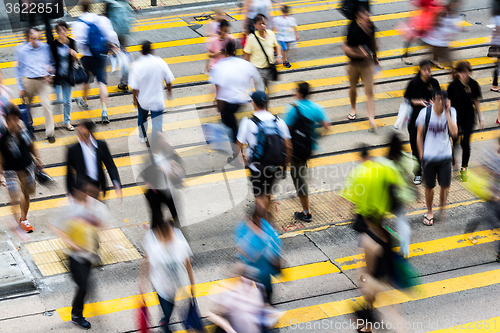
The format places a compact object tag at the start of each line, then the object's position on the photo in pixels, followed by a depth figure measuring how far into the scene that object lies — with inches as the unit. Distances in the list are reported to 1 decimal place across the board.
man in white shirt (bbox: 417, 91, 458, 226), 583.5
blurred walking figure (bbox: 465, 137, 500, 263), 542.0
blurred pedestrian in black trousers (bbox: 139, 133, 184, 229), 536.7
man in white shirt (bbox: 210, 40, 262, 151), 678.5
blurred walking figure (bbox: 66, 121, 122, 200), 537.6
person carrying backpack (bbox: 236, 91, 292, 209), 567.5
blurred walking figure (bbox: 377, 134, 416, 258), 485.7
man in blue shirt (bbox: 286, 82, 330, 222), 587.5
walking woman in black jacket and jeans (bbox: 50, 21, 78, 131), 788.0
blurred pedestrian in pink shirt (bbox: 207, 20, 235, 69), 813.2
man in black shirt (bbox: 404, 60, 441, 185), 657.6
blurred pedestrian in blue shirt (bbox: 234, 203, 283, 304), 426.3
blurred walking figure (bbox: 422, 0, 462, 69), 828.0
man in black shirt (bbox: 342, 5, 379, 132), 768.3
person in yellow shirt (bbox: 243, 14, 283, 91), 780.0
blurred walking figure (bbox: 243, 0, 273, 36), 952.3
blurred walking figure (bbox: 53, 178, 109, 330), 460.1
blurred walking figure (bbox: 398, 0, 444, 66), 830.5
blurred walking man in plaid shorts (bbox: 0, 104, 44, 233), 572.1
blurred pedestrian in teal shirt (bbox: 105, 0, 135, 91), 939.3
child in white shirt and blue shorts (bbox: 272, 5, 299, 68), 968.9
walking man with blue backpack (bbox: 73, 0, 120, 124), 823.7
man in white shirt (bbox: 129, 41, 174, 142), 719.7
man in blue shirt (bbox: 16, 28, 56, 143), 756.0
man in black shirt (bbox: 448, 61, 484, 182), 668.1
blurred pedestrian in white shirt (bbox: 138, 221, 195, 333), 423.5
